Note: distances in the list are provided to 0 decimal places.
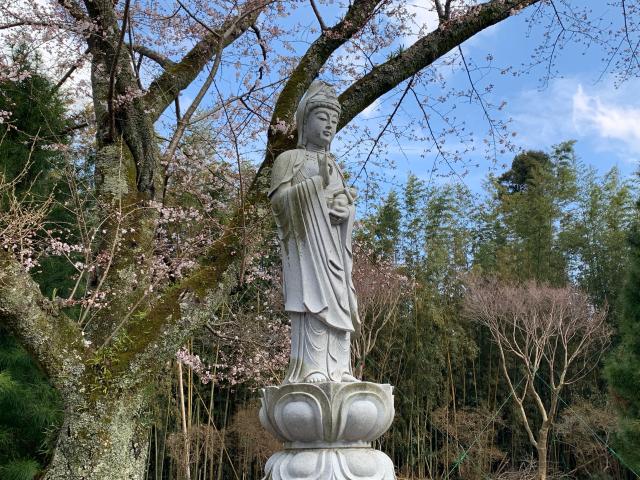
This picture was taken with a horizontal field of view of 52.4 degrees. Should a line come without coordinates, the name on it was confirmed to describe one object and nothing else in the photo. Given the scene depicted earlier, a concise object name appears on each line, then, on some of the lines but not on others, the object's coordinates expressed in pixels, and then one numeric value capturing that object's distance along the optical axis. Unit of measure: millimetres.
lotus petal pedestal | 3512
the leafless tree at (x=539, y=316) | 13969
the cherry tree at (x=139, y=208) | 4875
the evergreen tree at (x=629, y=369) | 10555
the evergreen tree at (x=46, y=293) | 8633
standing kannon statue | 3996
